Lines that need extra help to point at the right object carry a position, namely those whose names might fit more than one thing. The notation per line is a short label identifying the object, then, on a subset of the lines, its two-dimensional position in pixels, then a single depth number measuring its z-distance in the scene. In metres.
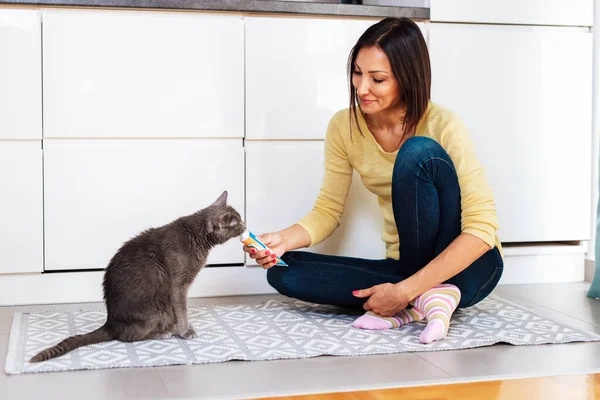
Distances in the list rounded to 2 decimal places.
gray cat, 1.91
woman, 2.03
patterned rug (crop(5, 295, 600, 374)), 1.80
